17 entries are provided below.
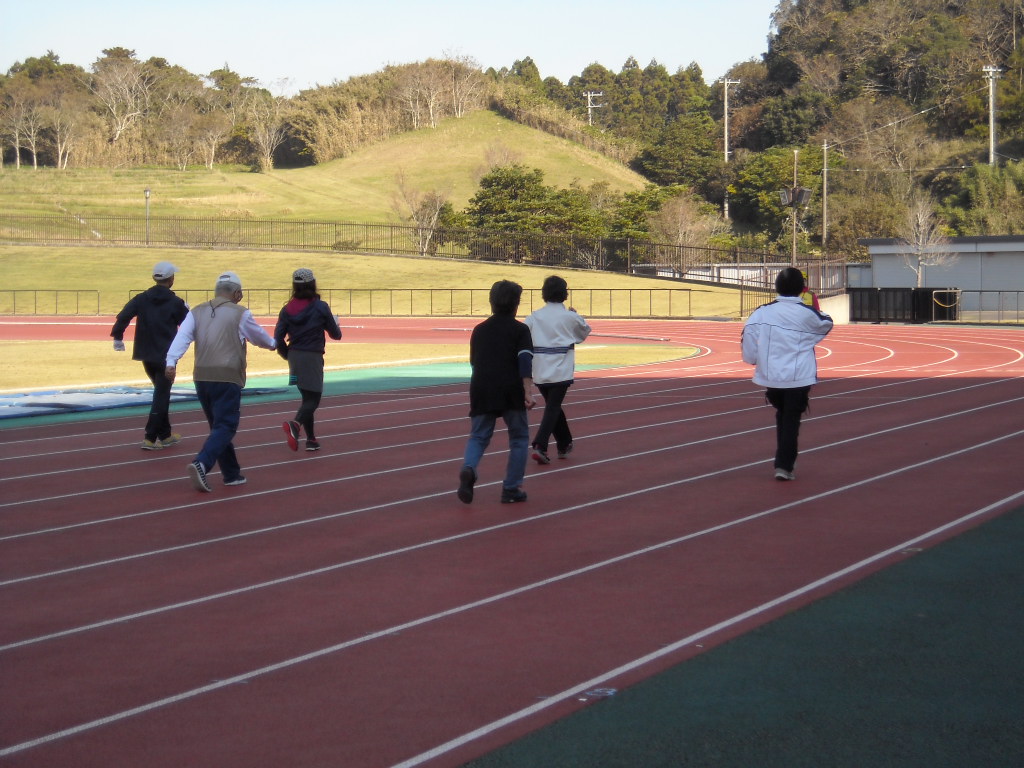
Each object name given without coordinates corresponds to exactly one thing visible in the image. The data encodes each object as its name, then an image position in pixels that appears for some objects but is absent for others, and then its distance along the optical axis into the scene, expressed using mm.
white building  52500
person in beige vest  10320
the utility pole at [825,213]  72812
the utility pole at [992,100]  70775
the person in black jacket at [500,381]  9367
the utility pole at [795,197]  44969
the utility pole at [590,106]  144350
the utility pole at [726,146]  94950
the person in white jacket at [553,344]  11648
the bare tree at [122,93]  110875
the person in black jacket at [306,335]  12602
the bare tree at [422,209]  74438
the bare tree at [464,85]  125500
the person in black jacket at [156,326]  12695
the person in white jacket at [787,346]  10438
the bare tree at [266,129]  108125
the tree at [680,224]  73938
